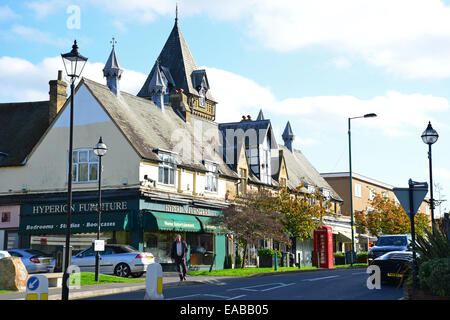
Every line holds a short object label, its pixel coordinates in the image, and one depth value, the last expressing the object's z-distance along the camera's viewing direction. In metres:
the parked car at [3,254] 25.71
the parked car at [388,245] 26.31
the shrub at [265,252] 38.70
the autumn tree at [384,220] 59.19
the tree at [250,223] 33.69
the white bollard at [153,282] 14.98
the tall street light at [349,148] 44.28
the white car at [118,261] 27.50
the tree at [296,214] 40.28
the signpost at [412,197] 15.82
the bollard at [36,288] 11.09
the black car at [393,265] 19.72
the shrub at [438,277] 14.25
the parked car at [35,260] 28.72
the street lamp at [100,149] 24.77
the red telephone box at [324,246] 39.09
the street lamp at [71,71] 17.23
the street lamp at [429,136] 19.75
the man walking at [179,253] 24.36
